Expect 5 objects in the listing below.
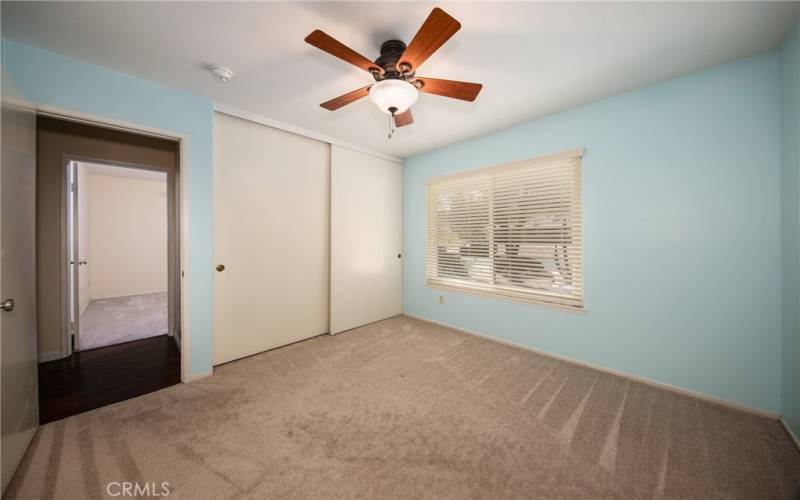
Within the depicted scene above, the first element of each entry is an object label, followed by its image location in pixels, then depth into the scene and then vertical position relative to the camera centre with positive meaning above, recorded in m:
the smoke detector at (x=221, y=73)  2.06 +1.37
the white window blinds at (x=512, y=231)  2.79 +0.23
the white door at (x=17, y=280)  1.40 -0.16
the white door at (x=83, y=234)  4.53 +0.32
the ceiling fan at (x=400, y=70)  1.38 +1.11
